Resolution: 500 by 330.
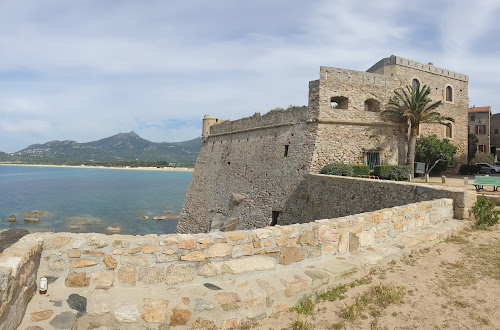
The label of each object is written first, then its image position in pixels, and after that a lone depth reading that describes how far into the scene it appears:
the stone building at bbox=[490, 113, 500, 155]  37.88
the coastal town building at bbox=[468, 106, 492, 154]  33.94
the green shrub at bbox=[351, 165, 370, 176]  15.23
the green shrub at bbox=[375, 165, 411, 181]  15.71
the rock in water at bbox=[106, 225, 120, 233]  28.30
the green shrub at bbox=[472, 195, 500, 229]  7.50
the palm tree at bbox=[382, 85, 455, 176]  16.70
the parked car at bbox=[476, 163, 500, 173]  21.98
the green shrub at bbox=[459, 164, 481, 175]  21.79
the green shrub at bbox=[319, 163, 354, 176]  14.52
